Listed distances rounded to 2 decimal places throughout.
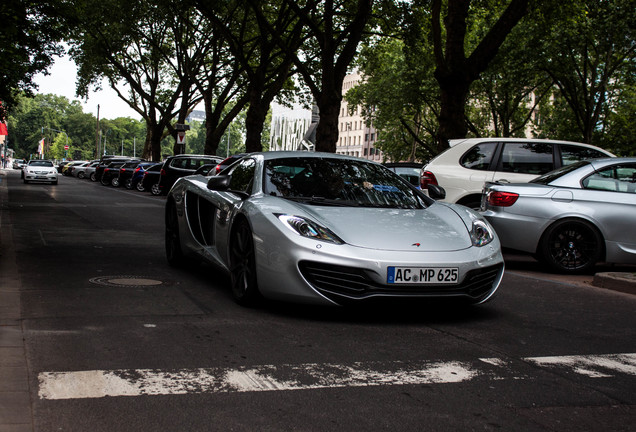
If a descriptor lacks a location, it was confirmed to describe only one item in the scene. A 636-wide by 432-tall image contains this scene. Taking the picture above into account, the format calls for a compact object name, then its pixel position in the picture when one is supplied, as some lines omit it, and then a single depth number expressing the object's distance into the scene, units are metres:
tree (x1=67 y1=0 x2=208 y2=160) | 39.62
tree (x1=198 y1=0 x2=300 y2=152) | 29.03
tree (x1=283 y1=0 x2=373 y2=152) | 23.53
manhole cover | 7.69
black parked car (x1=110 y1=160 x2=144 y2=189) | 46.03
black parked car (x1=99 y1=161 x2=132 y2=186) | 49.75
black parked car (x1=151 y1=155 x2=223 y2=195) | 30.11
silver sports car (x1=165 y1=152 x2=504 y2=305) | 5.92
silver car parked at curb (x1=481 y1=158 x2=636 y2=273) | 10.10
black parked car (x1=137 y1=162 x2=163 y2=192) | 37.34
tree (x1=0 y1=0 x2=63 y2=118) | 14.11
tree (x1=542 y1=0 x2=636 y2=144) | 30.05
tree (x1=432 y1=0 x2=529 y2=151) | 18.75
